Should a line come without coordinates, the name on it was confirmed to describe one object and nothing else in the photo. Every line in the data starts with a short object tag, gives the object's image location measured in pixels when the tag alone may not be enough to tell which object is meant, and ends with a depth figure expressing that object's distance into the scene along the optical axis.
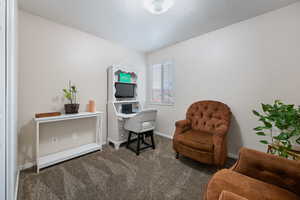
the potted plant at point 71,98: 2.08
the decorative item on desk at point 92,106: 2.36
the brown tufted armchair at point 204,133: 1.70
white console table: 1.73
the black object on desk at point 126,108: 2.81
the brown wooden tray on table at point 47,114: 1.81
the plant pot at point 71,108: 2.07
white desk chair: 2.21
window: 3.12
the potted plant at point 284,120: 1.27
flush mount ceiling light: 1.55
